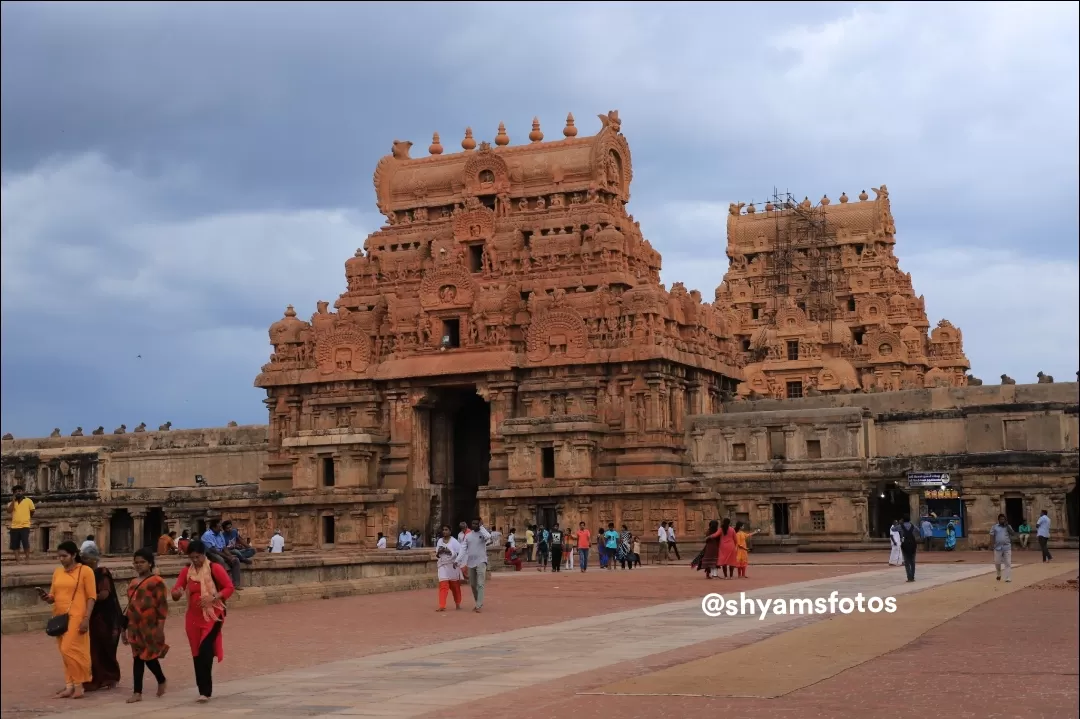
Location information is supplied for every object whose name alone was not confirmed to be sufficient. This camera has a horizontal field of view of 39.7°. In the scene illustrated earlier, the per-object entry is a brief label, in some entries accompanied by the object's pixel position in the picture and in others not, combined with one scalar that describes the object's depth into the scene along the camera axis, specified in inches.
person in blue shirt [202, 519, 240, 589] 1080.8
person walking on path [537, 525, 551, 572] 1860.2
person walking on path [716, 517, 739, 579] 1425.9
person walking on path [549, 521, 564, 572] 1717.5
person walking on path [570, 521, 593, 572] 1717.5
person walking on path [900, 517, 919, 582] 1304.1
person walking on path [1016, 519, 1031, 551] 1977.1
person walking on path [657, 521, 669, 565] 2015.3
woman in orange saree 639.8
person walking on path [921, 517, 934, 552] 2041.1
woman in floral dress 637.3
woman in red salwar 621.6
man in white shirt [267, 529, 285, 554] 1920.9
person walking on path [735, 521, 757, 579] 1438.2
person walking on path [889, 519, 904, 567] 1568.7
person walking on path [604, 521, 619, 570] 1786.9
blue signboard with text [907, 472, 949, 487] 2102.6
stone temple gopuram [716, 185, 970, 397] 3284.9
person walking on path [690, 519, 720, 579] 1432.1
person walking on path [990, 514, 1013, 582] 1242.0
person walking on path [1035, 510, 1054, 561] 1544.0
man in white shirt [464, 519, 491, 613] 1087.6
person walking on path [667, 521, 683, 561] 2027.6
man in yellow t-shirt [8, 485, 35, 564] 1300.4
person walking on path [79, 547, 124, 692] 661.9
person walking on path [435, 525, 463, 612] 1080.2
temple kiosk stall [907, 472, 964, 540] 2097.7
